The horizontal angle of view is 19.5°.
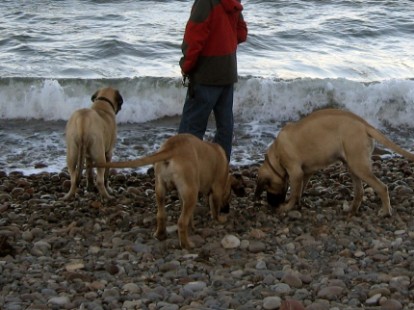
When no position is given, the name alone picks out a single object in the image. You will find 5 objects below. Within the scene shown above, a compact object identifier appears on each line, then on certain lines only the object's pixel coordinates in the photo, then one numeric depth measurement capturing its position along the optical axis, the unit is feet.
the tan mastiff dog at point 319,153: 37.25
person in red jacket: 39.51
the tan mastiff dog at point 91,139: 39.10
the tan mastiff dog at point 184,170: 32.67
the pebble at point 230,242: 34.05
